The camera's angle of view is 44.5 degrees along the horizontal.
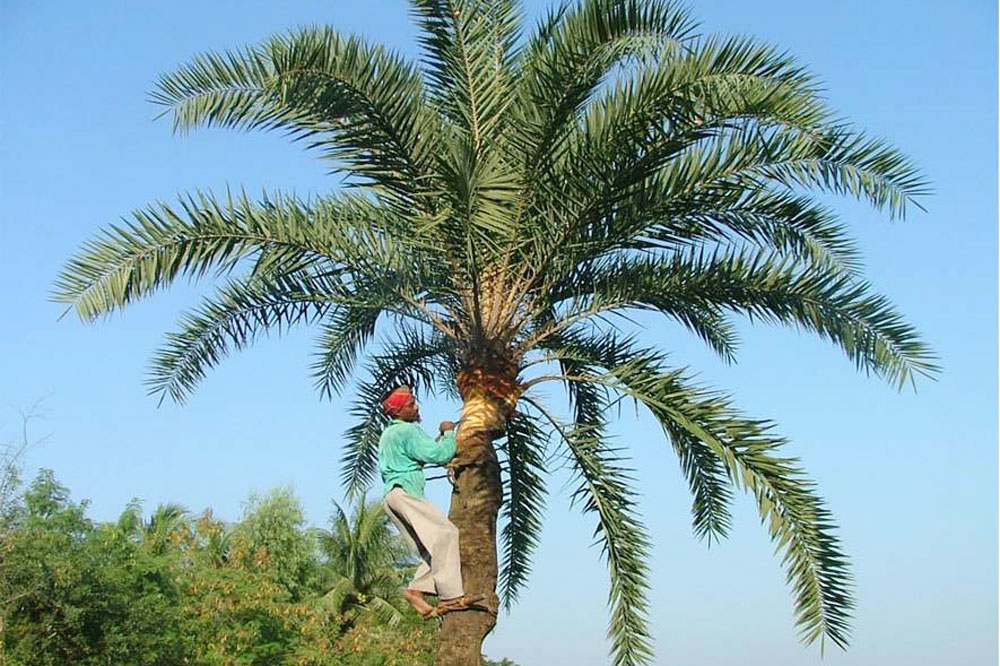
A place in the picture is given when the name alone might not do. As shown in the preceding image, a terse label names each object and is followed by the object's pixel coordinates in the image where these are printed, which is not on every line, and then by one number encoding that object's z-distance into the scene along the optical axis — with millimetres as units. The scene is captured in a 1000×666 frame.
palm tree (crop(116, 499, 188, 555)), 22109
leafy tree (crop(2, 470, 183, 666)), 16156
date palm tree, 10000
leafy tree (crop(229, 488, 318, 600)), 31750
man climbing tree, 9734
